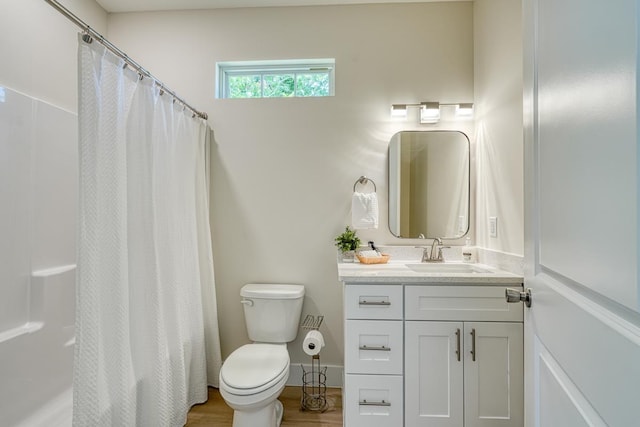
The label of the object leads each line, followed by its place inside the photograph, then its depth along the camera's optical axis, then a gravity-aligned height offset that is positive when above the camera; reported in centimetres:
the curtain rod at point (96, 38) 103 +67
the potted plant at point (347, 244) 204 -23
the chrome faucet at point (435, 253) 204 -29
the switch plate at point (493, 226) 182 -10
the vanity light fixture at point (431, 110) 208 +69
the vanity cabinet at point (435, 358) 149 -74
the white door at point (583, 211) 43 +0
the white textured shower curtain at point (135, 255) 116 -21
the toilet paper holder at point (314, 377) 202 -119
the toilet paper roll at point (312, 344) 173 -77
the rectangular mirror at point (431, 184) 209 +18
